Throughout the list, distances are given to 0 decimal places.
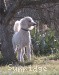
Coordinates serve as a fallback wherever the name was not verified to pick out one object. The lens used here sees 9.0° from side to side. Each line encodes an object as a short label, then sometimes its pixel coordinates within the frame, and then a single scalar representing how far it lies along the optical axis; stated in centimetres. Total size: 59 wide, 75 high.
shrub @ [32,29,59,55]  1388
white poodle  1145
